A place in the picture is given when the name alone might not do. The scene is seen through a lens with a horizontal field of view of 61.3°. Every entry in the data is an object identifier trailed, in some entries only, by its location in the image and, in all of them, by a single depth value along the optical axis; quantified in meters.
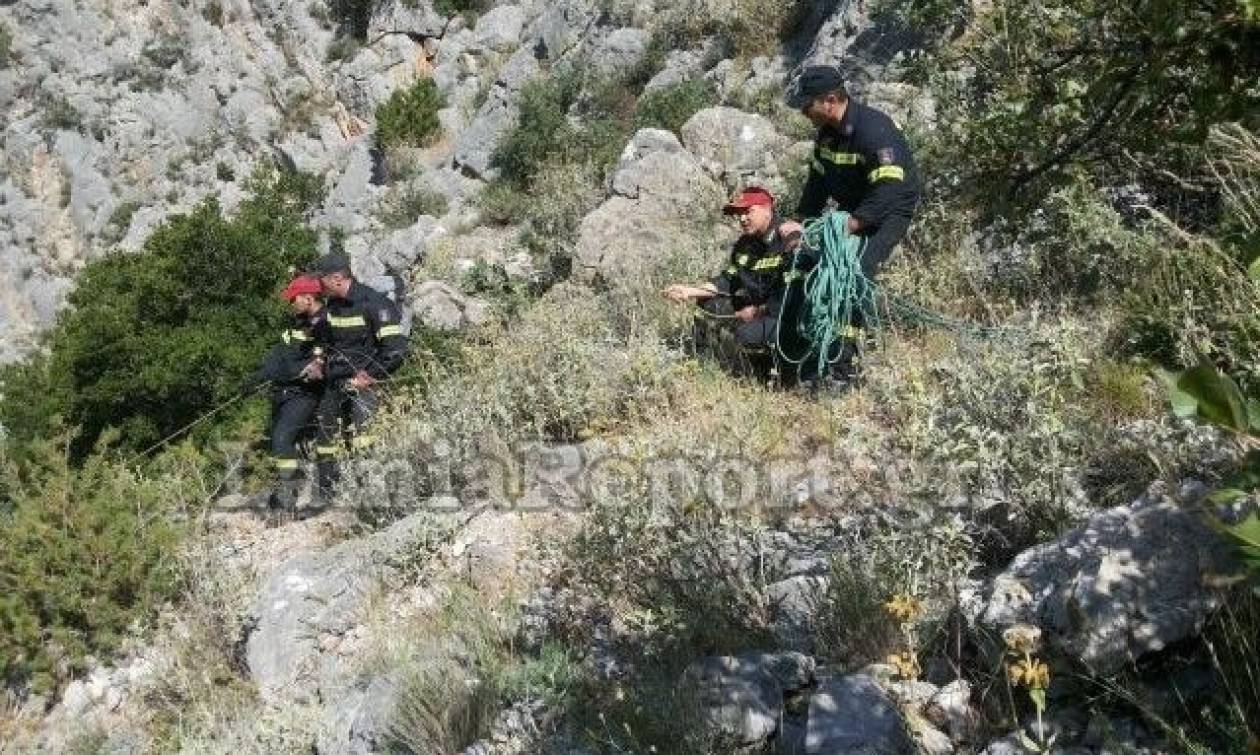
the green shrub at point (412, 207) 14.75
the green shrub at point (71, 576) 4.75
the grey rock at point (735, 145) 9.81
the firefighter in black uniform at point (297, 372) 6.66
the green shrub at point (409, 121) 17.72
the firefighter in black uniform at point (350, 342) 6.60
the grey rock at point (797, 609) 3.04
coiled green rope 4.91
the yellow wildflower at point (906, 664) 2.40
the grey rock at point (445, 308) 9.25
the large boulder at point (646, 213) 8.23
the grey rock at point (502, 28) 18.67
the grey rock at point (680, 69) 13.43
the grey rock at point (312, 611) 4.17
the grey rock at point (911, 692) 2.50
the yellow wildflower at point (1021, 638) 2.09
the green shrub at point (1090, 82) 1.59
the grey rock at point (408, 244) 12.69
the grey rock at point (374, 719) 3.20
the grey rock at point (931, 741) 2.35
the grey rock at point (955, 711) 2.41
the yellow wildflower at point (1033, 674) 1.93
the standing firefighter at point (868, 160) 4.99
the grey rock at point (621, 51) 14.66
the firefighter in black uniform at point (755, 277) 5.32
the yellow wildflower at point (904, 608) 2.41
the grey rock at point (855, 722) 2.35
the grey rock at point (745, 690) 2.59
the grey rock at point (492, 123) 15.00
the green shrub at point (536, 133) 13.76
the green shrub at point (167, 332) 9.86
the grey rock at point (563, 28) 16.27
